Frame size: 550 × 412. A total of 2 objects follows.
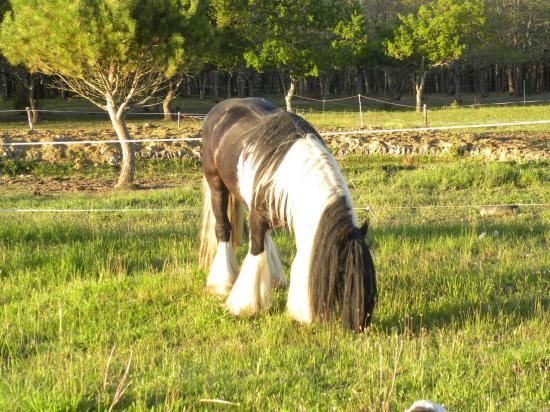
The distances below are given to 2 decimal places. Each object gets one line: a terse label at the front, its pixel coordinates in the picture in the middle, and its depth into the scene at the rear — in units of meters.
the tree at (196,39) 15.45
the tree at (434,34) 42.41
